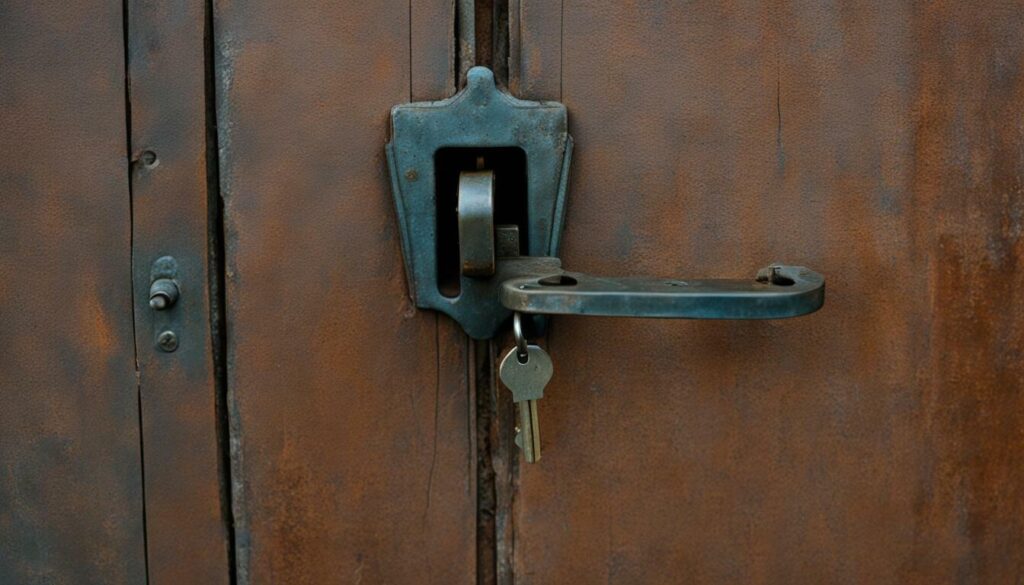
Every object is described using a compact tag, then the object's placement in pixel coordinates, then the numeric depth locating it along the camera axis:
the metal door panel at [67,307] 0.61
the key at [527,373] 0.56
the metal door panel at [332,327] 0.60
